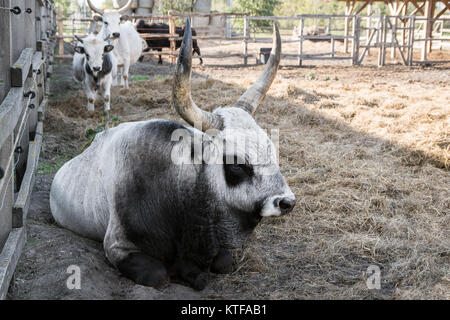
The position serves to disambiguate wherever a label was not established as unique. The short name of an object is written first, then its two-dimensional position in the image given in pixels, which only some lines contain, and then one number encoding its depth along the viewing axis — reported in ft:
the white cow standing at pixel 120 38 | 35.09
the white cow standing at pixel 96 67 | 27.12
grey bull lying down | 9.25
